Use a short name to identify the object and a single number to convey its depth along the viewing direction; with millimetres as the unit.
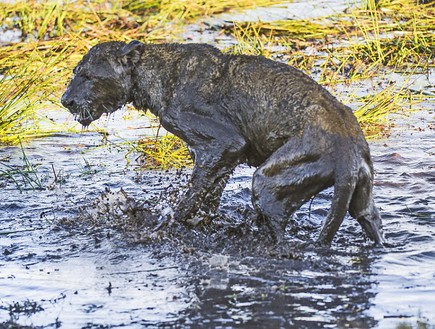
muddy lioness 12867
